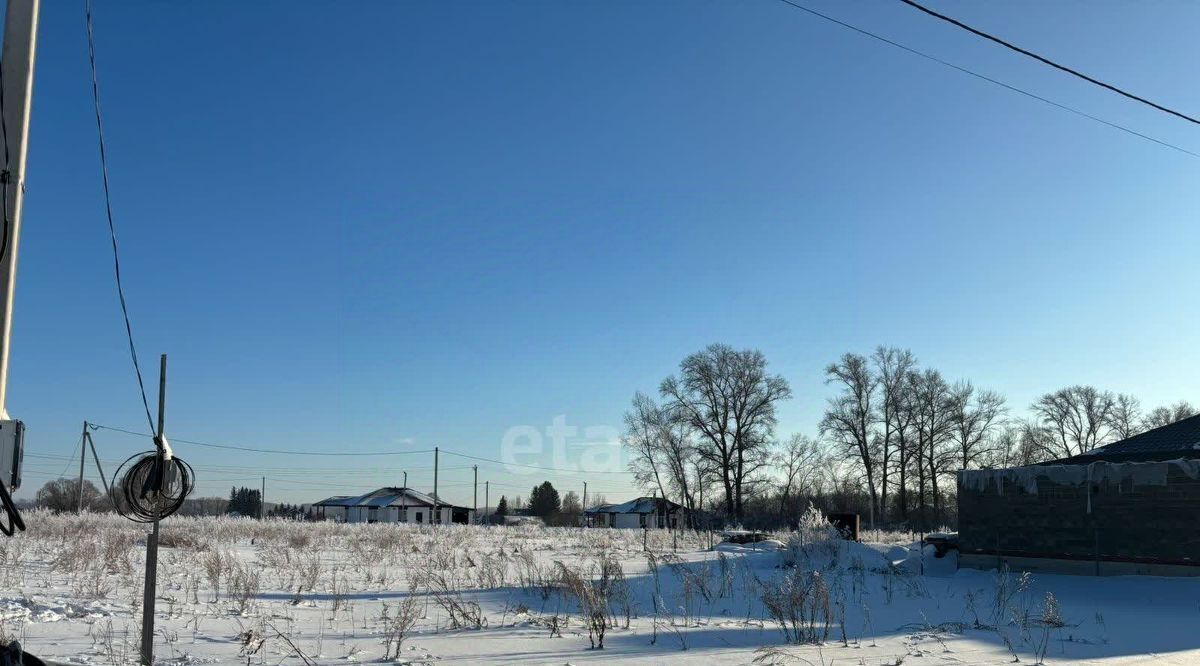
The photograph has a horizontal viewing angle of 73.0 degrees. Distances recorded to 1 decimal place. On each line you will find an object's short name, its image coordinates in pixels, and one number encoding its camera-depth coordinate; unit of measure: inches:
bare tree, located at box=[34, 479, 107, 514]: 2614.2
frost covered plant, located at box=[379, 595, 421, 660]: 305.7
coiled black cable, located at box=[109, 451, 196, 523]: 277.1
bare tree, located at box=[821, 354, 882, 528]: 2188.7
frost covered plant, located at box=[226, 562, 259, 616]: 424.6
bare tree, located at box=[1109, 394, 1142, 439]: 2388.9
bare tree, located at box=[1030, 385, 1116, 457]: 2411.4
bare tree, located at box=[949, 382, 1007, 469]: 2250.2
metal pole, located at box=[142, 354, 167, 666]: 259.0
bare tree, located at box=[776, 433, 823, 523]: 2534.4
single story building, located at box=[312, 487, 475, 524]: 3245.6
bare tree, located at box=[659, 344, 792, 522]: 2208.4
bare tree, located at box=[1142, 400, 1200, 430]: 2428.6
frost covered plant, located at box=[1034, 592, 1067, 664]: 322.7
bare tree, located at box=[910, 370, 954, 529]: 2188.7
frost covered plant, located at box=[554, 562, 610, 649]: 339.0
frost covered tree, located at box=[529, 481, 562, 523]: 3750.0
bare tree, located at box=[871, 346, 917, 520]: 2161.7
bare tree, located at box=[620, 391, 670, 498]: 2268.7
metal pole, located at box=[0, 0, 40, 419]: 195.6
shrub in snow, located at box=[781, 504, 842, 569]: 790.5
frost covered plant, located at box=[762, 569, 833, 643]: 350.6
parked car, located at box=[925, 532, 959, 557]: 835.4
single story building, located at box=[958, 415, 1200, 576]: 624.7
